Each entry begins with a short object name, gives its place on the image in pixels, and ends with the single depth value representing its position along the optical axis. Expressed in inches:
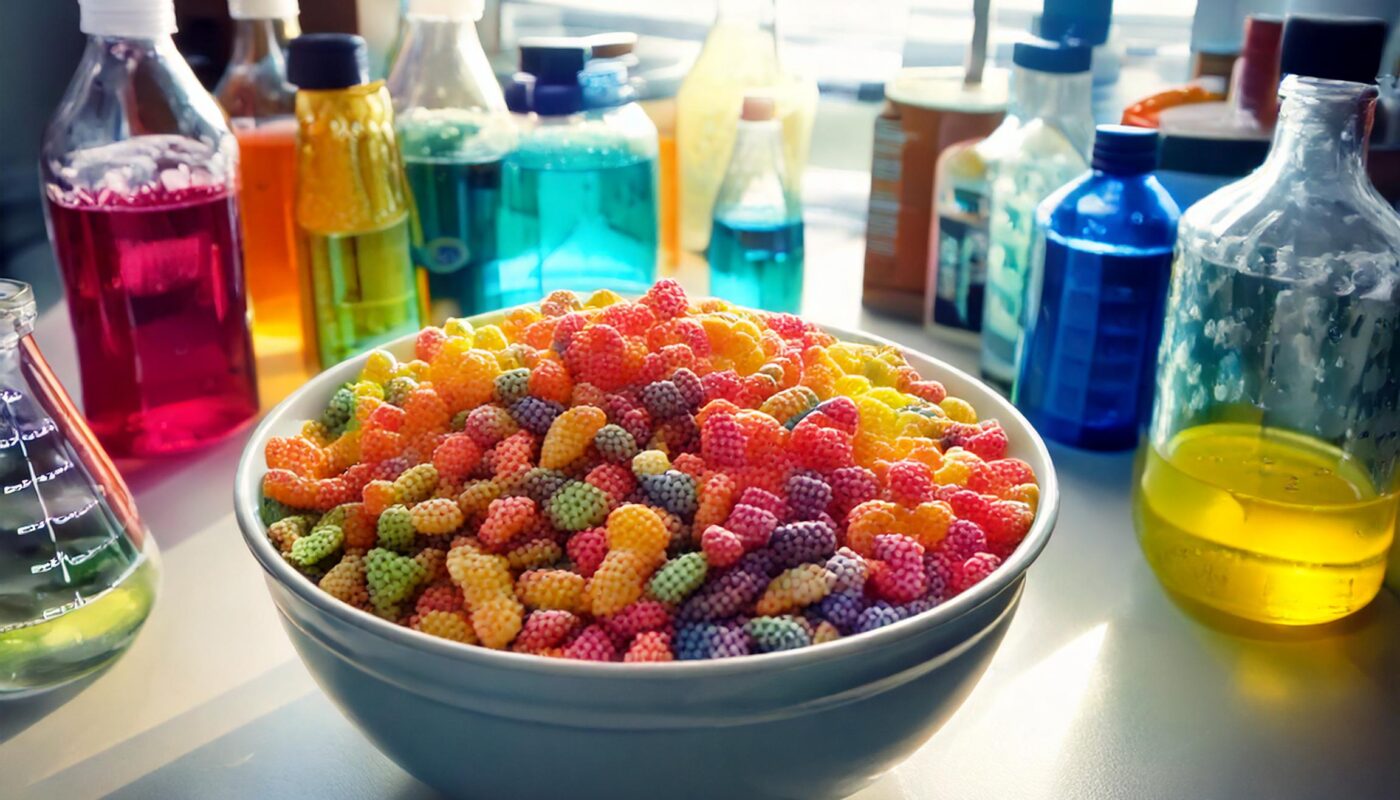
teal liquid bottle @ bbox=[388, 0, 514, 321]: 37.7
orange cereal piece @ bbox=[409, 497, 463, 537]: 19.6
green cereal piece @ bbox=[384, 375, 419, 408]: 23.4
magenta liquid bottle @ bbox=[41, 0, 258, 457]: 30.9
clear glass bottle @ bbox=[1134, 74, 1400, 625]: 25.6
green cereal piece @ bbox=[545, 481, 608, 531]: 19.4
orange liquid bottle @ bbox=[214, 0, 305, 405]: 38.7
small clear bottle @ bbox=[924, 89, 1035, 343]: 37.5
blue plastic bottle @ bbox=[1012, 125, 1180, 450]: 32.2
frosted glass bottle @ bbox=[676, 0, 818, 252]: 43.4
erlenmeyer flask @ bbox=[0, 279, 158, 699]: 22.8
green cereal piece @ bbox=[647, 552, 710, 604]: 18.3
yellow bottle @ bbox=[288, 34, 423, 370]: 34.7
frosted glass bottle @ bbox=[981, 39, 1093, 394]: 36.7
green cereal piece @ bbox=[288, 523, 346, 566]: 19.5
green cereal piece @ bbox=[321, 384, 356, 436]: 24.0
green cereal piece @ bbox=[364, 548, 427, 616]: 18.8
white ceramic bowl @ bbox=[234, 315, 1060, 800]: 16.4
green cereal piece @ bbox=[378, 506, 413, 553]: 19.7
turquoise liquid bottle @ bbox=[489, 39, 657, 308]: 38.9
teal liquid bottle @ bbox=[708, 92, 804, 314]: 38.5
